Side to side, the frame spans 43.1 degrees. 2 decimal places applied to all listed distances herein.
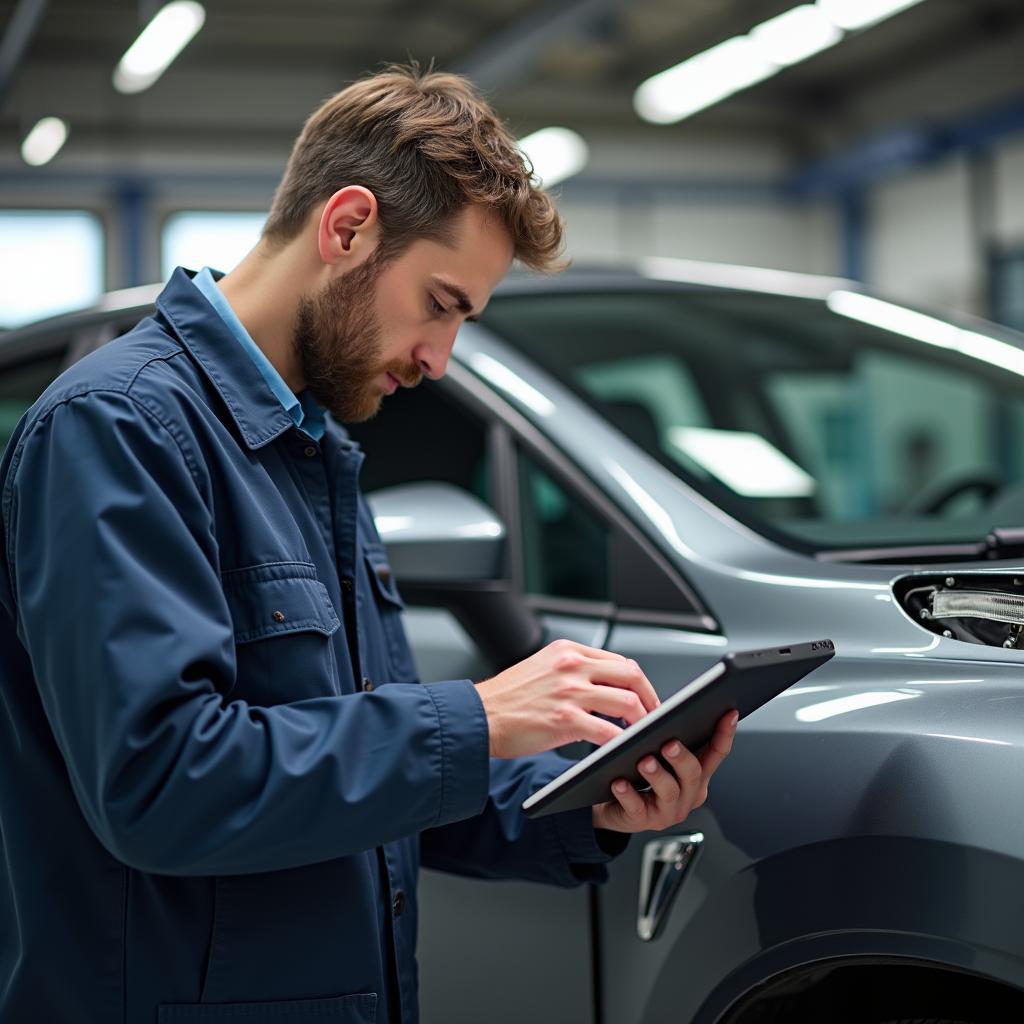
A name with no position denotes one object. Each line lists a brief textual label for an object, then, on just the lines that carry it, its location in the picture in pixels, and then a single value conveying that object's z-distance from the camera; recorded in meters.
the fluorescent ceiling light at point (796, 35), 7.20
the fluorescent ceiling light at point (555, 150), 9.77
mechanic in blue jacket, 1.01
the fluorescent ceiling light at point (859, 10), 6.82
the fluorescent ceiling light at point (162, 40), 6.76
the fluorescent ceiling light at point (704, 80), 7.96
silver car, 1.21
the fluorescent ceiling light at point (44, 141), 9.37
